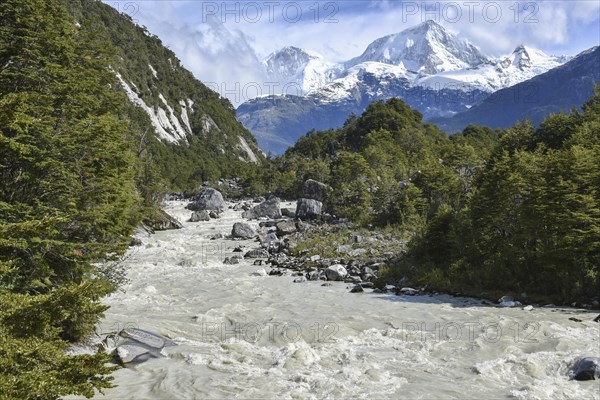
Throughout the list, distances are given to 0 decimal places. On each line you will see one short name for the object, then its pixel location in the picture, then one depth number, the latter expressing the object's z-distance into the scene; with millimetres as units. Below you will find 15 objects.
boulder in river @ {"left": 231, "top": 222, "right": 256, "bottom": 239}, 39969
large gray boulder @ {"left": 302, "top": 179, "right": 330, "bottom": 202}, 53250
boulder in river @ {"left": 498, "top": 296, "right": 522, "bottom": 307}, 18328
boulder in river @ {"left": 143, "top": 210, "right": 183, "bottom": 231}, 43156
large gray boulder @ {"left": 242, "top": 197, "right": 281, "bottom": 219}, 53062
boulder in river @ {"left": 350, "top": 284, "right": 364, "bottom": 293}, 21781
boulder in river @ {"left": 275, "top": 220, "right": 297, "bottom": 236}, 38366
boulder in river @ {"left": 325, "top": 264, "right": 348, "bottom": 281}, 24688
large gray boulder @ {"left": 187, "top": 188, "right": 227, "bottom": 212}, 60656
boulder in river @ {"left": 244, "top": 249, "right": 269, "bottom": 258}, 31597
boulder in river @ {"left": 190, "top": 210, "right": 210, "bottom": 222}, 52438
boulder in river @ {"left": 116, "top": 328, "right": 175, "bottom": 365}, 12586
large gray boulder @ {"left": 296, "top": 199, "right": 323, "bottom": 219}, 45188
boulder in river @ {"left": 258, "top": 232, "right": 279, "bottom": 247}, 35281
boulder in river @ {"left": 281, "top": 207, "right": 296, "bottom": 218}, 51562
